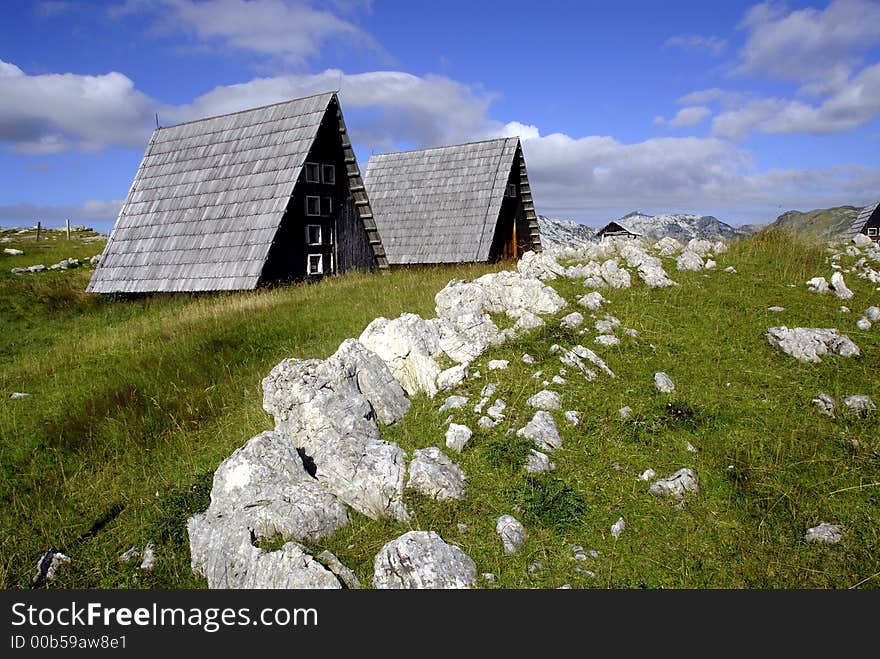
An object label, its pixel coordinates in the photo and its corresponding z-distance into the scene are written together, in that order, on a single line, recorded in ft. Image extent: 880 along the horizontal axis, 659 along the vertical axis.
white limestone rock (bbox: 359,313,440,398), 27.73
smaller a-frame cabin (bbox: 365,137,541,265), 83.76
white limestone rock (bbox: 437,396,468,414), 25.14
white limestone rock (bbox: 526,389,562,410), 24.20
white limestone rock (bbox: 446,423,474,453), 22.62
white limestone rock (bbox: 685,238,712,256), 45.00
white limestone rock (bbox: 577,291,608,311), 33.19
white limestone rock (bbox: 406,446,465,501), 20.18
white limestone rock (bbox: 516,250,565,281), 39.50
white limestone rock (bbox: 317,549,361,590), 17.17
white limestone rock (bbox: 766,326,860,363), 28.27
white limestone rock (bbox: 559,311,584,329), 30.81
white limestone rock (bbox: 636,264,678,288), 37.45
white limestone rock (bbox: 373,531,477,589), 16.58
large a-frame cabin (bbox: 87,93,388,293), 59.98
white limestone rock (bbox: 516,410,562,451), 22.35
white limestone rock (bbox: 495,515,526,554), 18.07
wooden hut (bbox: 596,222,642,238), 148.84
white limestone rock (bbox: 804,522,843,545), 17.95
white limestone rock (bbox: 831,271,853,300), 35.78
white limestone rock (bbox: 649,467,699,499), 19.86
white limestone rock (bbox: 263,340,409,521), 20.63
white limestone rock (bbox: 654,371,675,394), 25.40
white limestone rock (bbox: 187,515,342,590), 16.74
